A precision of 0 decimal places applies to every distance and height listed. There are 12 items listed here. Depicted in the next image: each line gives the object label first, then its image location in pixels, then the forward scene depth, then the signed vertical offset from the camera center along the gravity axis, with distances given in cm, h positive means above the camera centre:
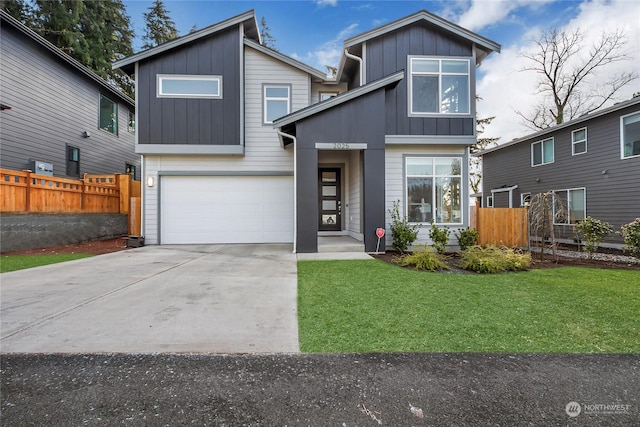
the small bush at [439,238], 756 -62
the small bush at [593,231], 730 -42
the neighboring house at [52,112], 926 +387
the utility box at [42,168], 1000 +166
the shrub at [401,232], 759 -45
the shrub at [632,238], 647 -53
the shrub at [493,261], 565 -93
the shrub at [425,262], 579 -94
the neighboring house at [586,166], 936 +185
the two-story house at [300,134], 759 +229
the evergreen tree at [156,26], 2214 +1434
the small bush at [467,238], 784 -63
